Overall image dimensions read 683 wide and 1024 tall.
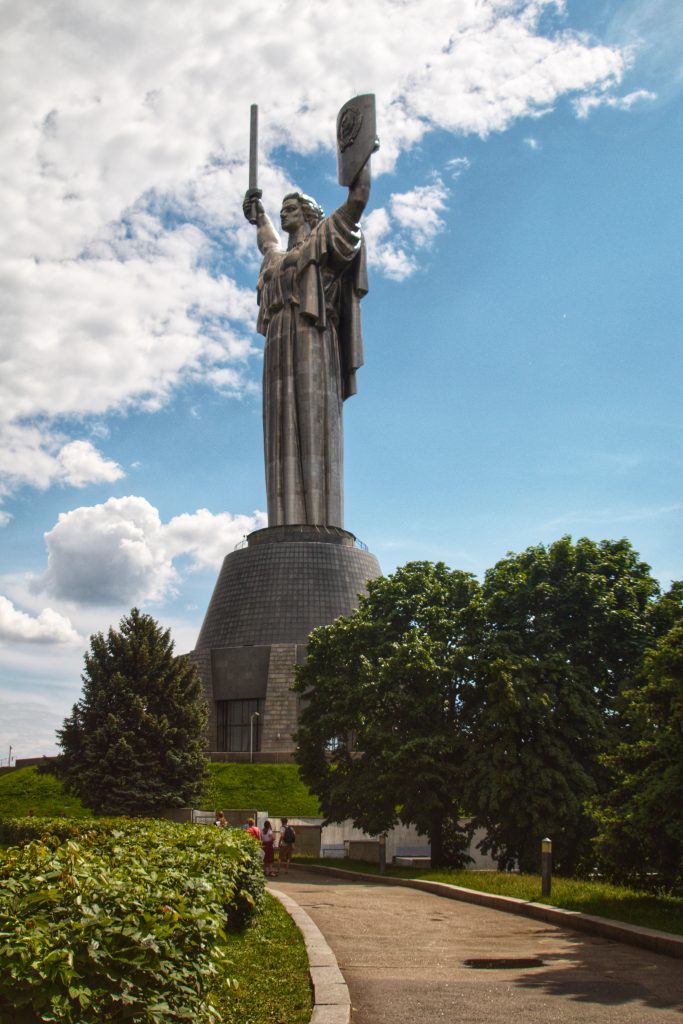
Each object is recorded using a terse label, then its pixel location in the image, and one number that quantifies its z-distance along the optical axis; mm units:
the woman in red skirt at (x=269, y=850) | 20953
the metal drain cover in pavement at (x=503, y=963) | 8805
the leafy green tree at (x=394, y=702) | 22141
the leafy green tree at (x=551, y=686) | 19797
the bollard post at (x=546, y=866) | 13633
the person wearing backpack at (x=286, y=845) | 22297
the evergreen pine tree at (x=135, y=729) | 27688
